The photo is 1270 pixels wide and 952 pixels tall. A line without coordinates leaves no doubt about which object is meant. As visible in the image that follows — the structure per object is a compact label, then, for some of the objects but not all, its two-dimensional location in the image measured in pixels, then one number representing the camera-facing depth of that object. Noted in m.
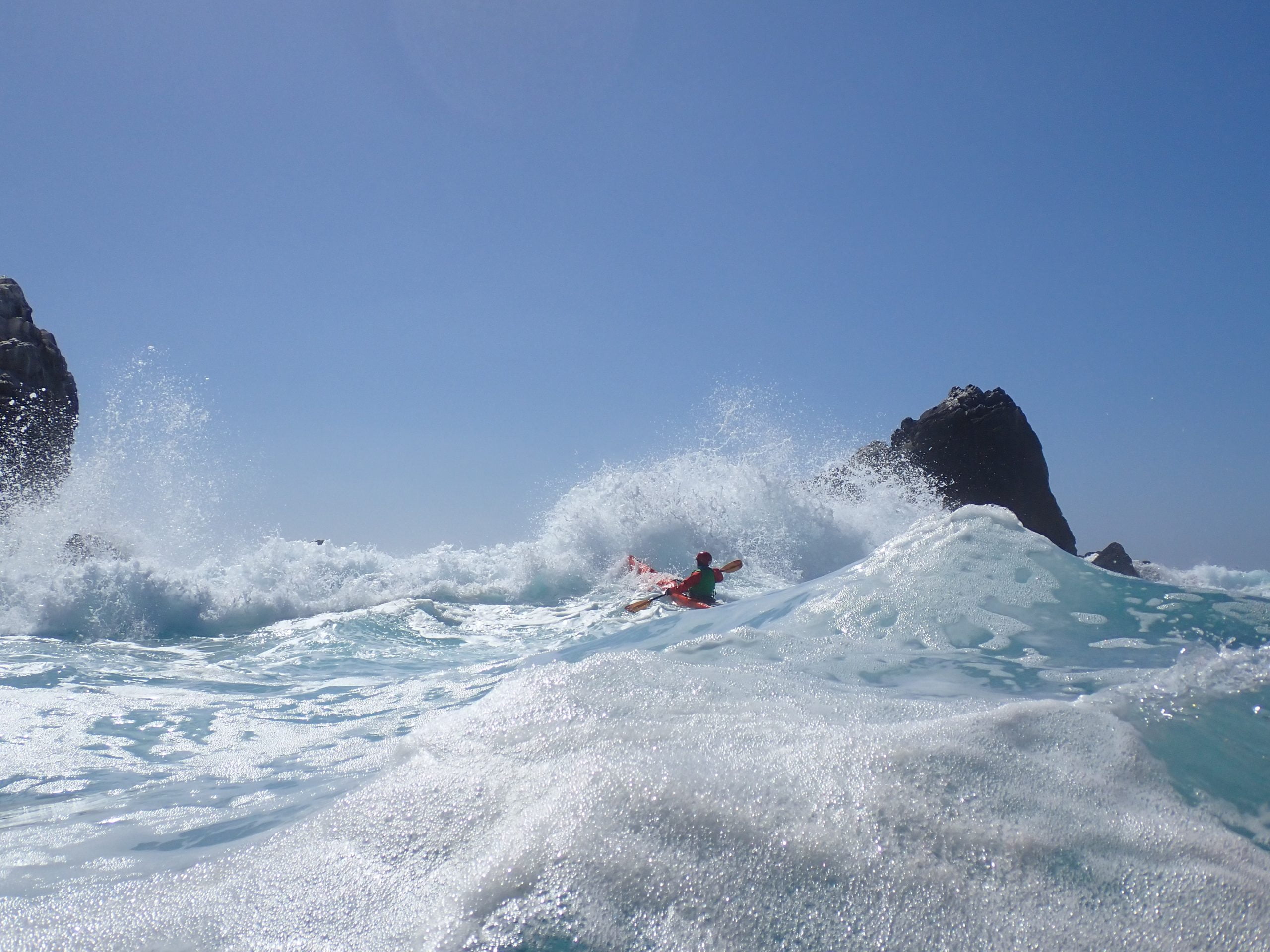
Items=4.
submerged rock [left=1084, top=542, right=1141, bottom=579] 16.42
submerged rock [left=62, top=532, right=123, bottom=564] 13.10
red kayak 9.14
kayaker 9.40
